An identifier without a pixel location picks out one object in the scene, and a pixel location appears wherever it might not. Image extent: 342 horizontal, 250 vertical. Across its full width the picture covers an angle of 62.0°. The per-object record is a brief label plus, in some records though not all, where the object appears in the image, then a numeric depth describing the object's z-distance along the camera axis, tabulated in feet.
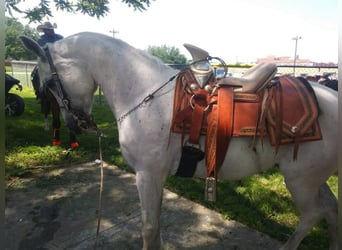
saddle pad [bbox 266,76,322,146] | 6.26
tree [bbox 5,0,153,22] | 22.48
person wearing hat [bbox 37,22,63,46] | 17.35
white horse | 6.55
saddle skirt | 6.29
